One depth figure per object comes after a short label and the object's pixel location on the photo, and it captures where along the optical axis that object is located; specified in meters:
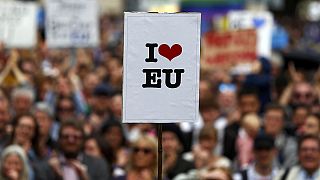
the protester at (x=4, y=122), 10.76
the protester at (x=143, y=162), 9.86
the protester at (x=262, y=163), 10.28
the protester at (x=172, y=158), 10.63
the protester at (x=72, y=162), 10.14
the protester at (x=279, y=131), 12.03
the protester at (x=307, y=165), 9.89
